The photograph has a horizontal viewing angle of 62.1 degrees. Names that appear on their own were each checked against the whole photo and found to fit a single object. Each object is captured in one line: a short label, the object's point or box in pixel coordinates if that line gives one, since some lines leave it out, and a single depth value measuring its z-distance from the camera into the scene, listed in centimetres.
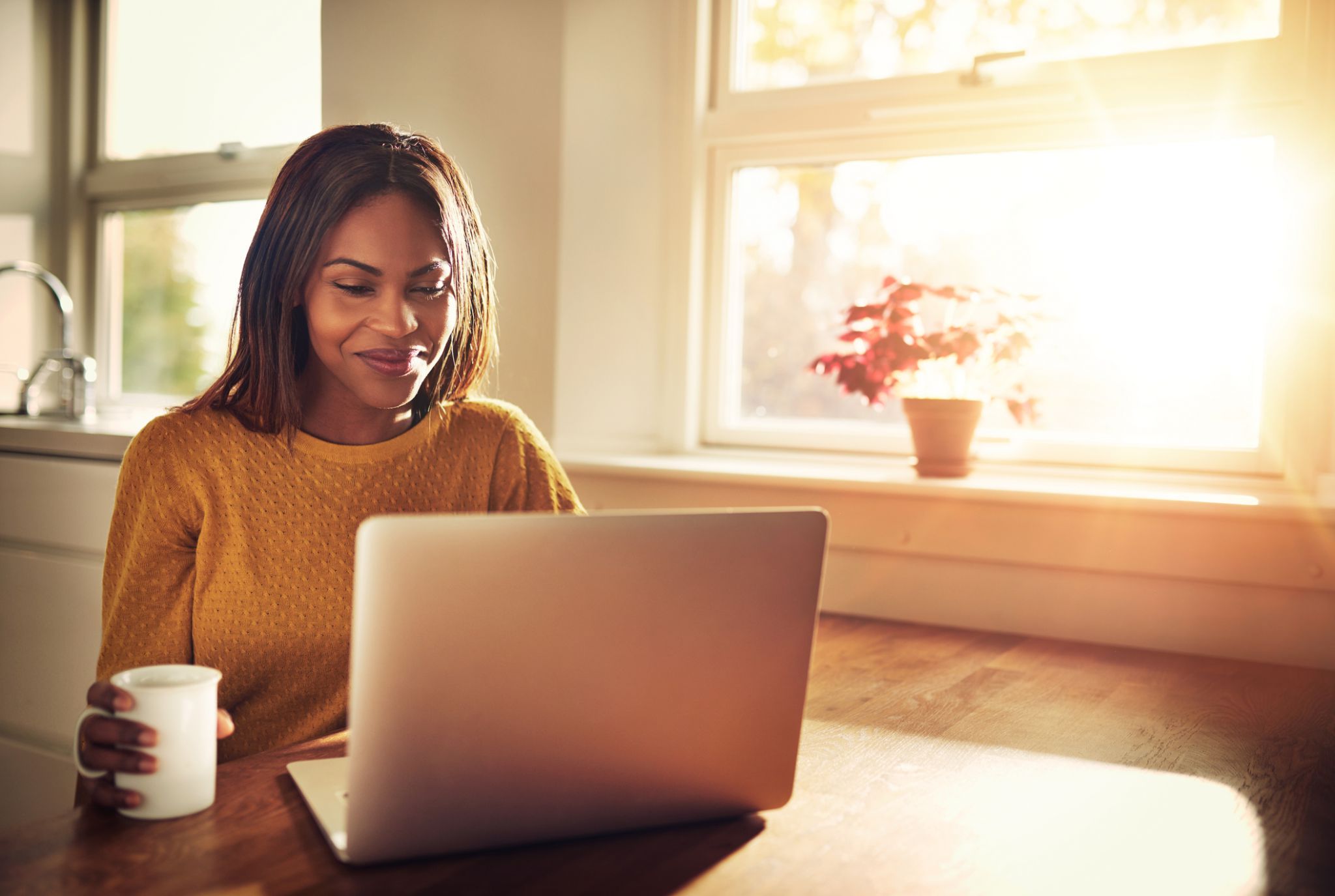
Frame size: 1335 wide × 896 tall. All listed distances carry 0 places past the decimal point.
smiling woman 116
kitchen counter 213
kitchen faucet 271
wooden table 68
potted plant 179
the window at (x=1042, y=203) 176
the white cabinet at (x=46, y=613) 220
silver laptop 65
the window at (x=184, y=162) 284
